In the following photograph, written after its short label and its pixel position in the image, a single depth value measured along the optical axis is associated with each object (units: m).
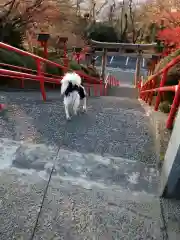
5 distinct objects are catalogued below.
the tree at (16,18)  9.92
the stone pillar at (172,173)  1.73
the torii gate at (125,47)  15.59
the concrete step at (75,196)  1.52
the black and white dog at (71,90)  3.38
